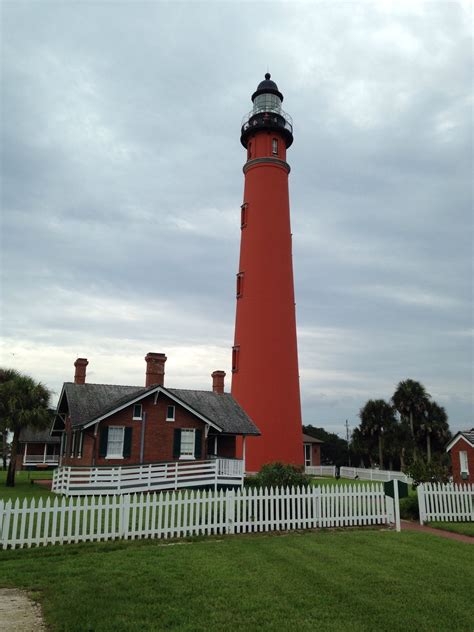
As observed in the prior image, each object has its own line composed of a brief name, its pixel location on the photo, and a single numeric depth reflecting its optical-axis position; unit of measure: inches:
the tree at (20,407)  1000.9
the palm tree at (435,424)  1814.7
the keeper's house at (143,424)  946.1
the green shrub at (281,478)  643.5
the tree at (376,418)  1872.5
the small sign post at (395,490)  555.8
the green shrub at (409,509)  628.9
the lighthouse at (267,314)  1136.8
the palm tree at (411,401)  1857.8
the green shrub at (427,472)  740.6
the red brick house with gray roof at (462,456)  1028.5
